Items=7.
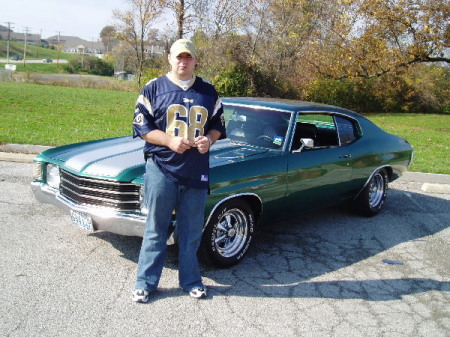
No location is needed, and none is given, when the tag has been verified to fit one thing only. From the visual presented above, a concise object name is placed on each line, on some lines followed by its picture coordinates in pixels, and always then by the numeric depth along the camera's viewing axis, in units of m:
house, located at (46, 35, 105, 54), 152.15
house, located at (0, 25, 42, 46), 157.68
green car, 4.07
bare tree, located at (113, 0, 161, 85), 33.78
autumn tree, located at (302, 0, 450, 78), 16.42
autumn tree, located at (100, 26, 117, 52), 113.44
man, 3.38
